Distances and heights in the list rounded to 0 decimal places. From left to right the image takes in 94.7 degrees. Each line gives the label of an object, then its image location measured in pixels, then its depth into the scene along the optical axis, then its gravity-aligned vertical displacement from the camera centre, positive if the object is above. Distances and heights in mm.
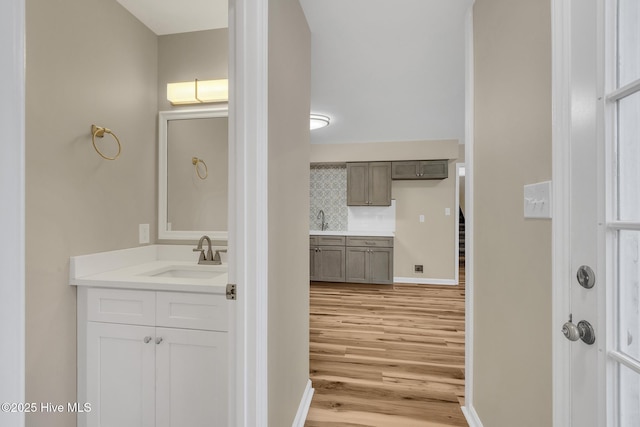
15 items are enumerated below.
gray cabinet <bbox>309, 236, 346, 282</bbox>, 4832 -771
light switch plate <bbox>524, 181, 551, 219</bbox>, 954 +43
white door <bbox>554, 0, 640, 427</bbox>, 683 +8
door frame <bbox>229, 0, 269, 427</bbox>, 1063 +42
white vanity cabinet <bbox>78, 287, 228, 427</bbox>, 1355 -692
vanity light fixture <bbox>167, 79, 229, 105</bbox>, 1925 +798
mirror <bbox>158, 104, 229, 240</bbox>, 1985 +268
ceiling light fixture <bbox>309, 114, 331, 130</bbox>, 3549 +1123
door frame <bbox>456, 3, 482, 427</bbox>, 1658 +20
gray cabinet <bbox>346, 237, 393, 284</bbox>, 4707 -759
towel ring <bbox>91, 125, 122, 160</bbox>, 1568 +428
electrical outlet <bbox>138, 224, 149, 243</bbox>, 1898 -133
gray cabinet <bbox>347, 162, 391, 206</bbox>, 4863 +480
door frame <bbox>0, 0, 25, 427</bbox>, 393 +7
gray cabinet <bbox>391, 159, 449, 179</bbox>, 4664 +694
